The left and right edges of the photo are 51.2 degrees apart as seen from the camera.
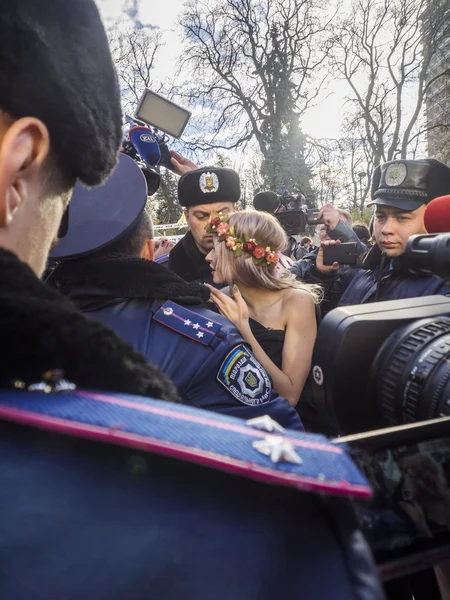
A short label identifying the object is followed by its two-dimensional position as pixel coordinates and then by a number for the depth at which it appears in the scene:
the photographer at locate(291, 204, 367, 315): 2.91
